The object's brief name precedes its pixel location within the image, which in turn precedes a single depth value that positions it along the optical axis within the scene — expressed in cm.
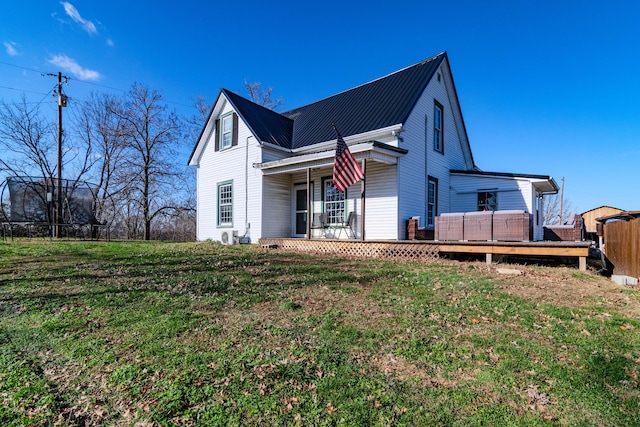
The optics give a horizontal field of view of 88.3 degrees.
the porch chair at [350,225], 1197
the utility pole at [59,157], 1474
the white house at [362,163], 1138
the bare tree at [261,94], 2970
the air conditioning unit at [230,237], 1365
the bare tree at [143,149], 2303
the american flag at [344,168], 956
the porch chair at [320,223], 1271
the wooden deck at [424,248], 773
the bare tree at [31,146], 2109
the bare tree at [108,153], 2373
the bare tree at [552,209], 3641
